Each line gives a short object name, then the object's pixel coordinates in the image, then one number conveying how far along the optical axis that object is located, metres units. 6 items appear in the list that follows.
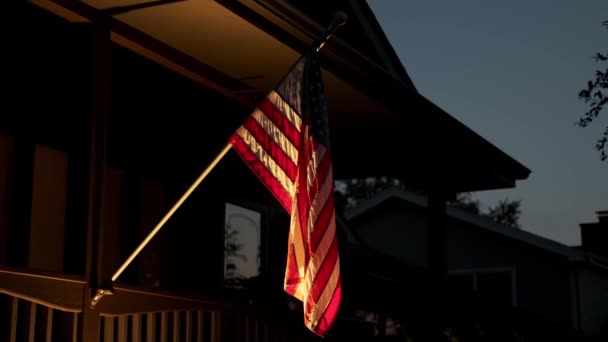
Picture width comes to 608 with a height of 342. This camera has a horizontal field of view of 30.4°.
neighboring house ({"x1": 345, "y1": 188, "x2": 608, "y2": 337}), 29.03
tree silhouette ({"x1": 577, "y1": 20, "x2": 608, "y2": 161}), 15.34
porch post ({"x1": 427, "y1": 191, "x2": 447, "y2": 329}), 12.99
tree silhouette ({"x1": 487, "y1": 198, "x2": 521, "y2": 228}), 63.28
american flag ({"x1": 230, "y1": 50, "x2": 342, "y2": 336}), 7.36
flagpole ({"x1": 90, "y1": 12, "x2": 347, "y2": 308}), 7.30
